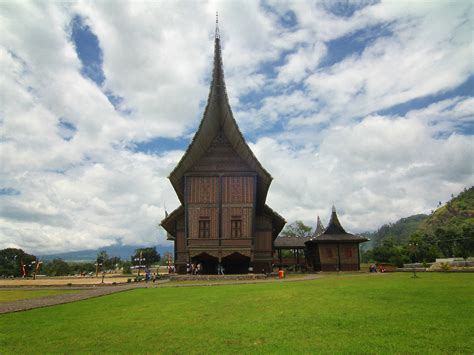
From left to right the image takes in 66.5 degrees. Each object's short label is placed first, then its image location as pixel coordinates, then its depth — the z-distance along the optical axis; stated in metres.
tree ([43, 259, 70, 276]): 76.50
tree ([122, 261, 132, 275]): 62.44
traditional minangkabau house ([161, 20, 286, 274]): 26.34
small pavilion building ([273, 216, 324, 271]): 39.50
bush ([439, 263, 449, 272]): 19.94
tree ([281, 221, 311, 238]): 69.38
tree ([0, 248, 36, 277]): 61.44
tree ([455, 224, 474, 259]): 43.94
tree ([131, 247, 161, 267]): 84.00
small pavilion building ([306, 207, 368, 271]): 33.12
